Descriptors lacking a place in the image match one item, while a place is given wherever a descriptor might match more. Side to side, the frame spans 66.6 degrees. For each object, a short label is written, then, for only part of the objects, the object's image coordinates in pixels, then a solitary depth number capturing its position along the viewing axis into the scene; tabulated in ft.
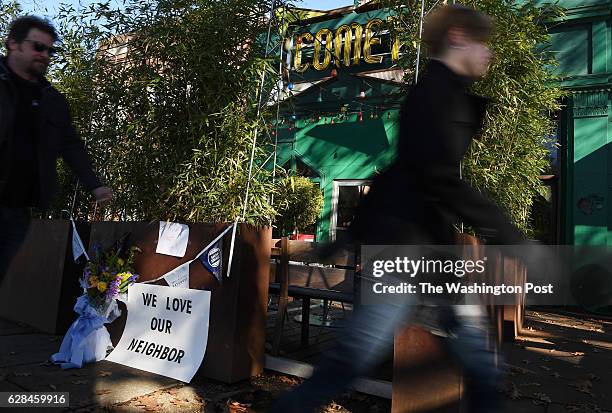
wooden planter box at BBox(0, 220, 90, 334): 17.17
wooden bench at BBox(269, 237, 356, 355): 13.10
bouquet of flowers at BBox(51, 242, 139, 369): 12.89
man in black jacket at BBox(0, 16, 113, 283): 7.13
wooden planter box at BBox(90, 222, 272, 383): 11.80
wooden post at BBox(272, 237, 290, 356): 13.37
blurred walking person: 5.44
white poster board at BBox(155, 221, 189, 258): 12.87
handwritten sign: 12.10
